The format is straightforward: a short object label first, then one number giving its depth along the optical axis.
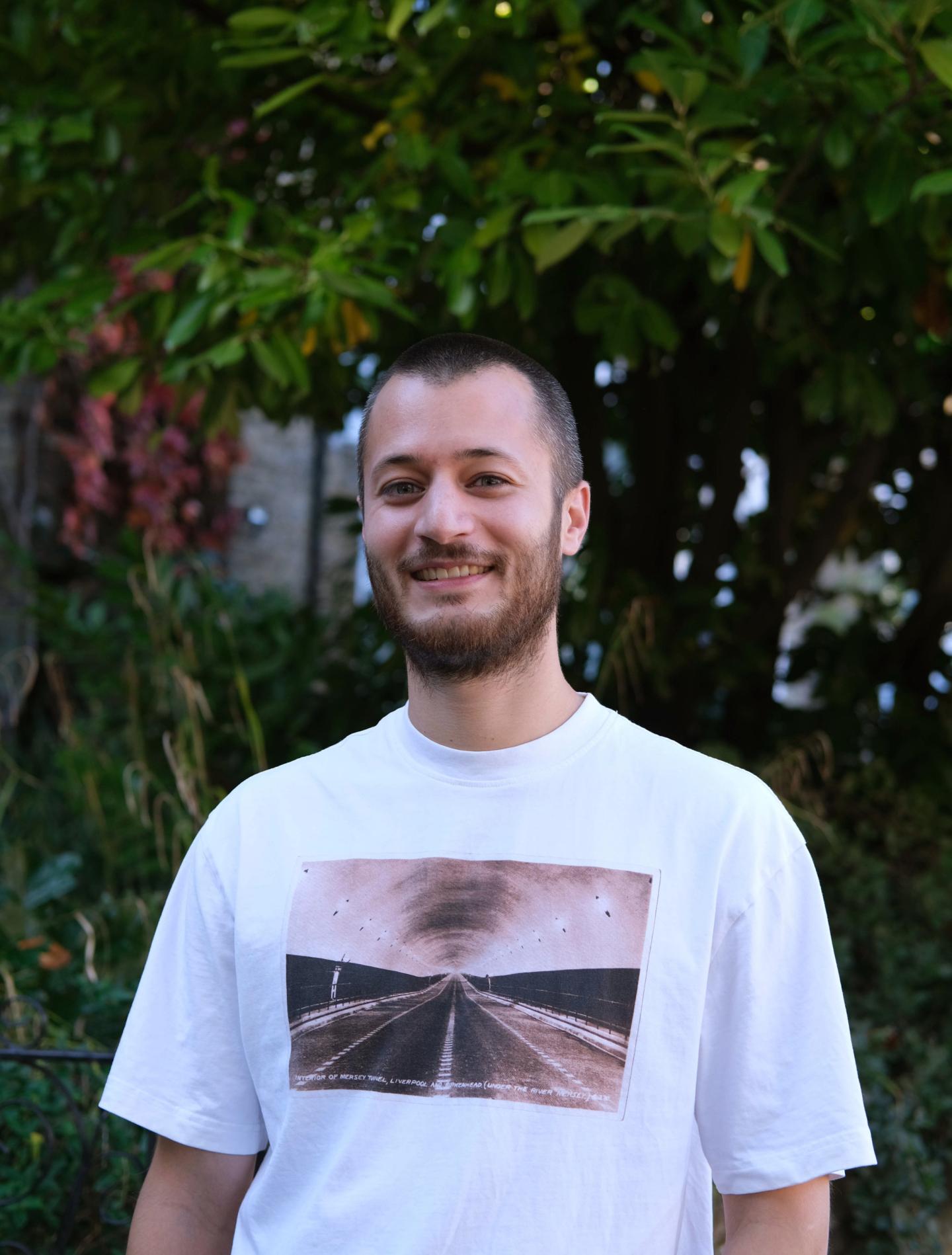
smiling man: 1.32
